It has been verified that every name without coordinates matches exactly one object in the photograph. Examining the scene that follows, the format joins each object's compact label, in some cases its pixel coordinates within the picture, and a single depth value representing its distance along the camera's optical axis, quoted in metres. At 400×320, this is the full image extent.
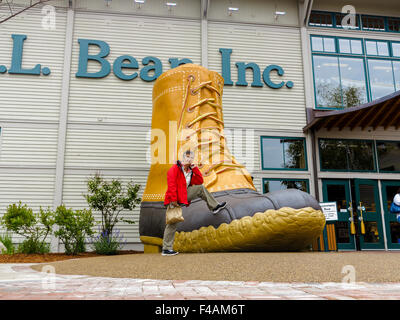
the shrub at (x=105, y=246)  5.84
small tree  6.41
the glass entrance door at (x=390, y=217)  8.46
